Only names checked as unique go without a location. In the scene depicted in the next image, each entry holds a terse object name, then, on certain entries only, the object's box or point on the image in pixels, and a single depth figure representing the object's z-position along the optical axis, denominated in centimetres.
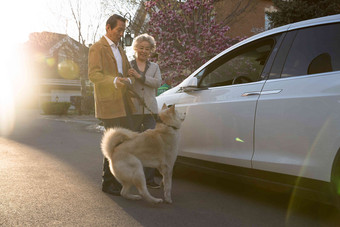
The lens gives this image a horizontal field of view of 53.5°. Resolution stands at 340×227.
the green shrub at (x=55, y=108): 2872
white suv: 304
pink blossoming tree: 1507
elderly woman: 477
